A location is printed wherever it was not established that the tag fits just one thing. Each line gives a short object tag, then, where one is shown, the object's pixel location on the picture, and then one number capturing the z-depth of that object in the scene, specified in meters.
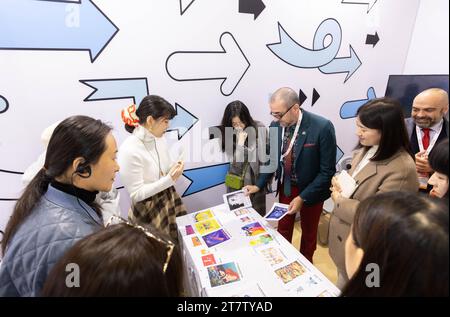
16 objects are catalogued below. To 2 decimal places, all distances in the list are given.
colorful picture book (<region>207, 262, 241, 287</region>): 1.39
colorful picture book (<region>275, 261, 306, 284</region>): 1.40
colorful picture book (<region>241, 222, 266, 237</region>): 1.79
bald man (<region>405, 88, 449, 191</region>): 1.99
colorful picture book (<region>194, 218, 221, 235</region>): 1.84
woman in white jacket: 1.82
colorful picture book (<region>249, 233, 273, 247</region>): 1.69
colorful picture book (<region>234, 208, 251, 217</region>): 2.04
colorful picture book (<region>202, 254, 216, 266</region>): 1.52
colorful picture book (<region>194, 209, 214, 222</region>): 2.00
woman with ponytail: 0.93
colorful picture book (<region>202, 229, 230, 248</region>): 1.71
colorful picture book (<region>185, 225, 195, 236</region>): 1.83
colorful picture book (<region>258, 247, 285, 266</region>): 1.53
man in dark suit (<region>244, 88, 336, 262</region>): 2.01
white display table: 1.34
